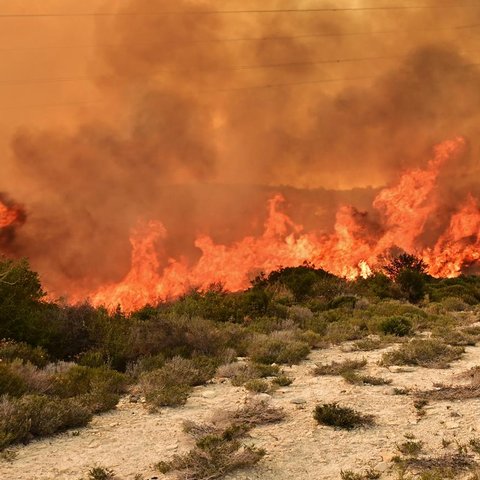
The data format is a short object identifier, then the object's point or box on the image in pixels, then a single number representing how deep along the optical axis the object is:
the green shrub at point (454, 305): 27.91
